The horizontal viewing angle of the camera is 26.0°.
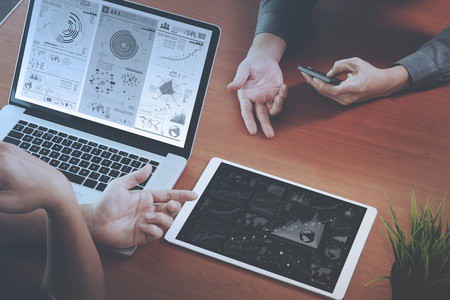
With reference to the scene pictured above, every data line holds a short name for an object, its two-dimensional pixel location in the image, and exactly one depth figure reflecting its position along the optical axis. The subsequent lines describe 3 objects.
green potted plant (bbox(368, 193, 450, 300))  1.53
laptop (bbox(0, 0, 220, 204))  1.72
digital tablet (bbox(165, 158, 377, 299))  1.63
